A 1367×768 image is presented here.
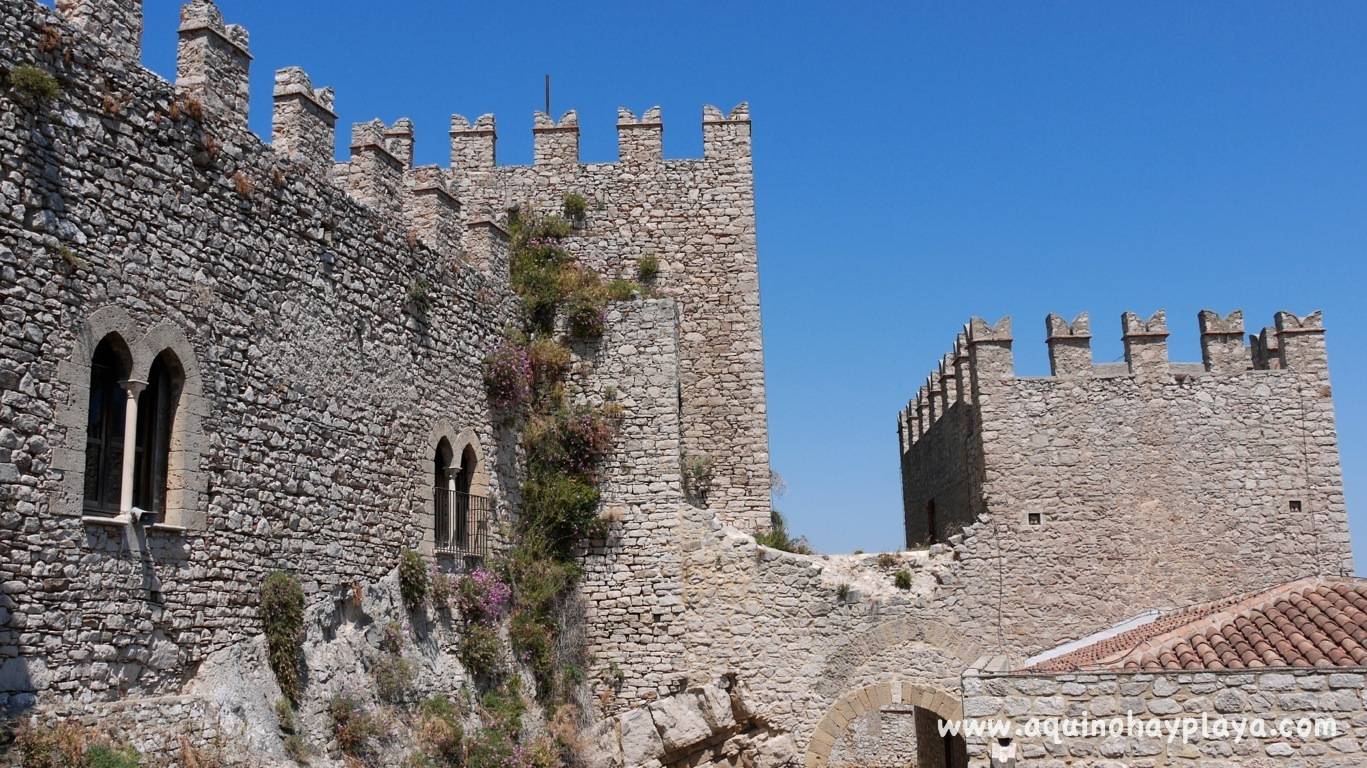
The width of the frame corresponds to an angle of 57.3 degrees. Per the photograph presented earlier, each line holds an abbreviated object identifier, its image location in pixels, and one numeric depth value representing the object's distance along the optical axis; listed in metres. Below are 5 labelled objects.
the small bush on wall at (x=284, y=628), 11.26
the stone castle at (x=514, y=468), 9.23
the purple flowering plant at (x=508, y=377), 16.16
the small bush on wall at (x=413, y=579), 13.57
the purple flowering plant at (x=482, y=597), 14.69
